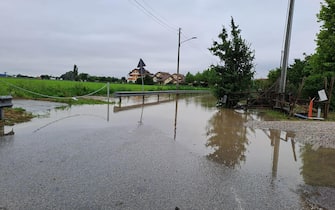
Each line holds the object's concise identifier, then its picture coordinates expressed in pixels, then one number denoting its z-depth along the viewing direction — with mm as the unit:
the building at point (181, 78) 118988
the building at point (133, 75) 135125
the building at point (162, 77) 127288
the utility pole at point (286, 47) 15581
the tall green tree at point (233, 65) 17547
